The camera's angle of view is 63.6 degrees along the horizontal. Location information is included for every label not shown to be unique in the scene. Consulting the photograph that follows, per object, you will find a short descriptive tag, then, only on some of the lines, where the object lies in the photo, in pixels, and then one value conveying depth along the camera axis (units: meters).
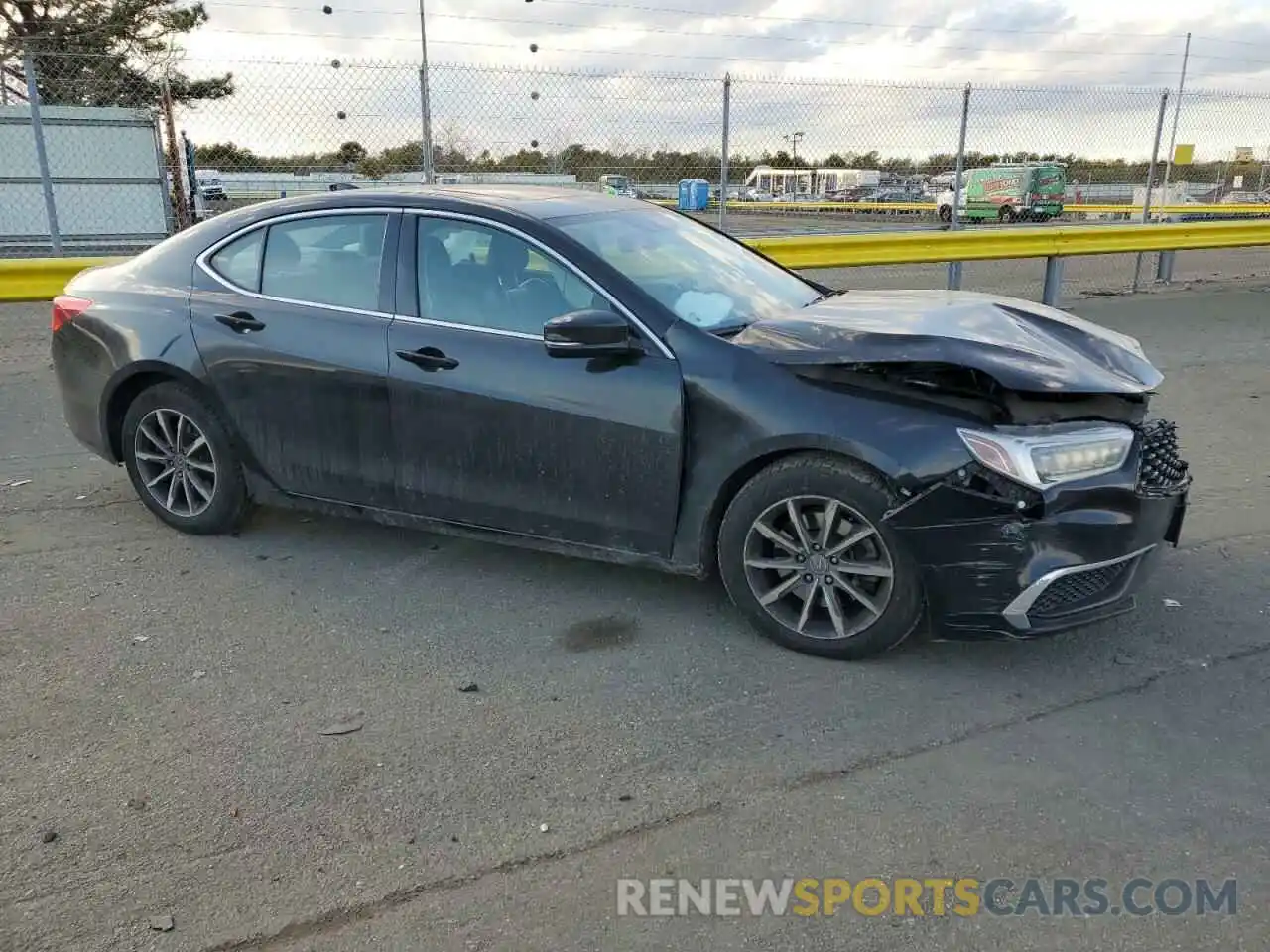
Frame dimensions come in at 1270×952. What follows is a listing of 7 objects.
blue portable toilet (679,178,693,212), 10.79
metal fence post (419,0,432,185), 9.86
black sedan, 3.40
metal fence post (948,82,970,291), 11.70
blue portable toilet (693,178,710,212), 10.87
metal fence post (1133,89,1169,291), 13.41
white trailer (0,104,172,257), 13.62
